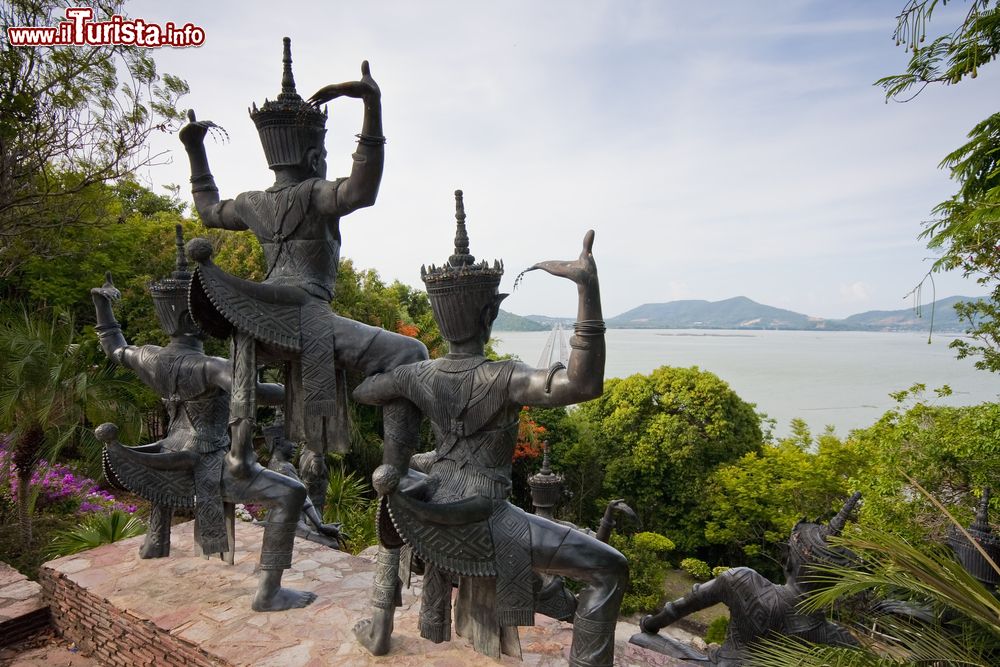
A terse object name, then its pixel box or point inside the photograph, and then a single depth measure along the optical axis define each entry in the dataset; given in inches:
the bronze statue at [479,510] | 126.6
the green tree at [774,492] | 391.9
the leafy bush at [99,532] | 234.1
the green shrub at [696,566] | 420.5
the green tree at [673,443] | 502.9
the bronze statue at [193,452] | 180.4
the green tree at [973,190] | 209.9
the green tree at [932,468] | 226.4
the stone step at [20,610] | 204.4
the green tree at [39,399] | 270.8
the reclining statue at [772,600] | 148.9
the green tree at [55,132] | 314.0
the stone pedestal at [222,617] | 156.3
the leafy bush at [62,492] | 315.3
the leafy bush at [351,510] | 320.8
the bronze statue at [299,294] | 154.6
